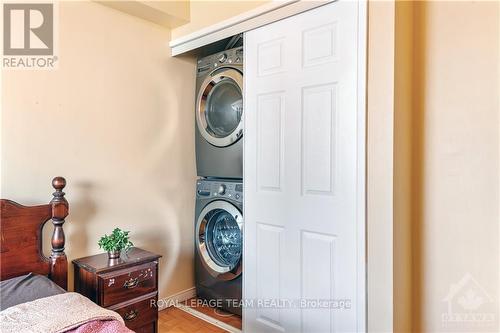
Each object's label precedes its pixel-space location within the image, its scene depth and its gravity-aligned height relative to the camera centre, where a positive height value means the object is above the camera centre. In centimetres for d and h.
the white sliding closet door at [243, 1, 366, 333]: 166 -6
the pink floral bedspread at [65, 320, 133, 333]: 116 -59
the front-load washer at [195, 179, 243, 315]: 232 -61
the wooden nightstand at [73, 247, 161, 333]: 183 -70
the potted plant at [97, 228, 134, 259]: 196 -48
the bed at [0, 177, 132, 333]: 118 -56
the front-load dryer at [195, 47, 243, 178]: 231 +37
